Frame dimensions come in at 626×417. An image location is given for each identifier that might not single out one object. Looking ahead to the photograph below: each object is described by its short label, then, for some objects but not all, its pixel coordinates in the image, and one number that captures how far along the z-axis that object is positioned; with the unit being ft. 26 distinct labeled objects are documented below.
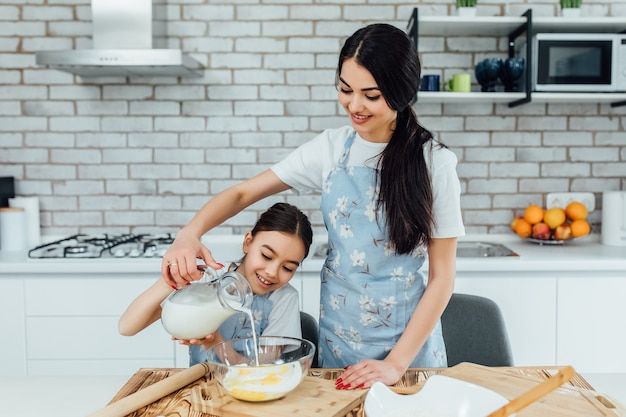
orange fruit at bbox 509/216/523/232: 9.75
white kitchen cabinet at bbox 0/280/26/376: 8.08
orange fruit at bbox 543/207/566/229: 9.37
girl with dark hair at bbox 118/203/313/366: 4.89
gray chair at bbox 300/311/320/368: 5.54
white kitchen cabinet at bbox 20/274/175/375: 8.10
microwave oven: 8.72
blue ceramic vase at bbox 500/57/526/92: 8.78
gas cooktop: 8.25
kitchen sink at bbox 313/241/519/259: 8.89
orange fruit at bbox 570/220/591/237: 9.26
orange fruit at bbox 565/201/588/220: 9.39
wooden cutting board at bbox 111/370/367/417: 3.57
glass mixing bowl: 3.59
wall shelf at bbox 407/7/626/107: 8.70
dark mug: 8.91
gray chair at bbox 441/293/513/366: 5.64
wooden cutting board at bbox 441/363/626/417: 3.60
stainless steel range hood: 8.21
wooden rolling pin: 3.45
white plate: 3.45
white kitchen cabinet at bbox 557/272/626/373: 8.09
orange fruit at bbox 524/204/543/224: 9.43
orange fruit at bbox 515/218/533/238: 9.47
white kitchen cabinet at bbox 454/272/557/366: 8.08
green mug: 8.95
